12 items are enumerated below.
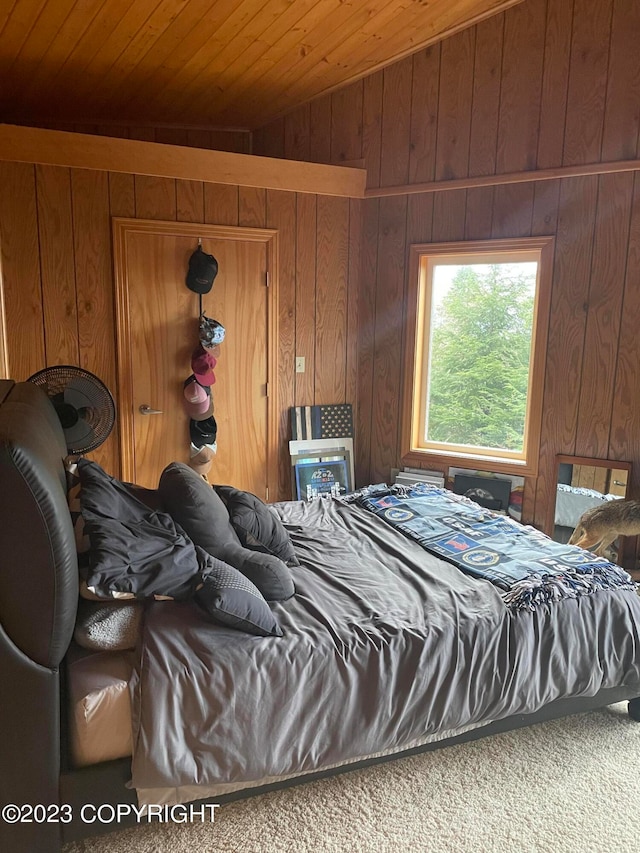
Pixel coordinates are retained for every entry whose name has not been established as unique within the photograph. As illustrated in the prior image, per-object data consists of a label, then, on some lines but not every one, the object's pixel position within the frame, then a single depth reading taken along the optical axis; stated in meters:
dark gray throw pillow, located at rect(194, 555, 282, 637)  1.92
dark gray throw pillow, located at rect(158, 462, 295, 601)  2.18
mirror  3.68
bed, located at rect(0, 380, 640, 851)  1.65
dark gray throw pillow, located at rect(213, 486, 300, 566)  2.46
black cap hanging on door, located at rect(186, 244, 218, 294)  3.86
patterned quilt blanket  2.35
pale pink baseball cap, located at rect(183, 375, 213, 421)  3.96
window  3.98
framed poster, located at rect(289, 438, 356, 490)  4.38
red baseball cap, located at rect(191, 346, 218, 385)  3.95
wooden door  3.84
